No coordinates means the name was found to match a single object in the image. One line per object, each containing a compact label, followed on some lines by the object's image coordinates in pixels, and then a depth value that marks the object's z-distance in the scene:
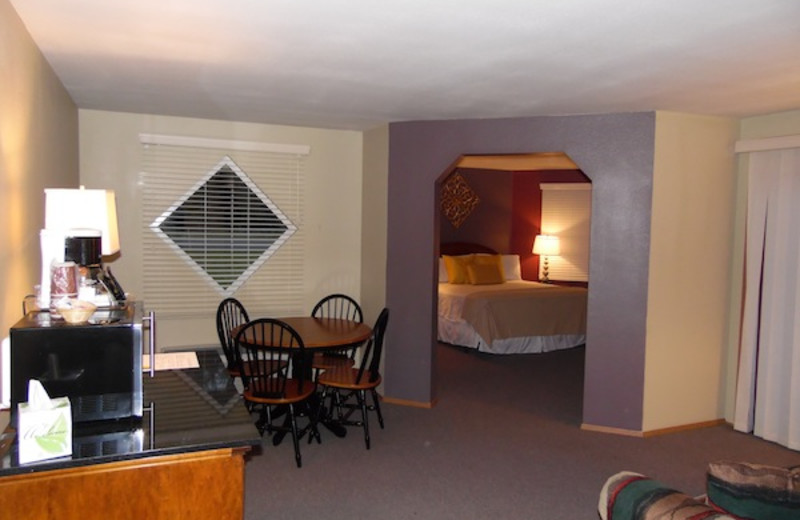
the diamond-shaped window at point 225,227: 4.96
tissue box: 1.70
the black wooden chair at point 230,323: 4.37
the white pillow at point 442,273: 7.82
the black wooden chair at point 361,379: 4.11
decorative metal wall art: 8.18
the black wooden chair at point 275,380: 3.79
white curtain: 4.25
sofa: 1.69
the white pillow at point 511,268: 8.28
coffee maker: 2.41
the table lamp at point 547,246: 8.38
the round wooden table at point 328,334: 4.12
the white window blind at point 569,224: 8.38
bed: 6.74
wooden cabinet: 1.74
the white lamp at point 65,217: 2.37
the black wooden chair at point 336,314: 4.62
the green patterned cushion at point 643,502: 1.71
